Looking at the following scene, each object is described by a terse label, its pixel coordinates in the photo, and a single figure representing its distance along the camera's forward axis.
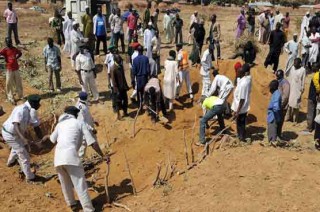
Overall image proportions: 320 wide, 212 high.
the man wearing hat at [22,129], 7.36
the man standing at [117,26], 14.21
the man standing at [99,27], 13.67
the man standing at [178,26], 16.36
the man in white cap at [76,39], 12.13
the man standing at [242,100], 8.52
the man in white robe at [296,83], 9.67
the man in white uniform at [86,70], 10.60
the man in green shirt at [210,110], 8.73
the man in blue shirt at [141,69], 9.89
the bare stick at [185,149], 8.09
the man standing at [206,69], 10.85
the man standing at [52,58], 11.30
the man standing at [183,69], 10.80
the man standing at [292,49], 12.34
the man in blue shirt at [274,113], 8.52
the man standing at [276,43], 12.55
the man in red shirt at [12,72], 10.55
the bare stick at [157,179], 7.24
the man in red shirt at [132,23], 15.00
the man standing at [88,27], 13.41
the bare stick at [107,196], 6.99
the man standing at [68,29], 13.64
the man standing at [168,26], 17.39
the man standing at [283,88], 9.21
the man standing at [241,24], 16.05
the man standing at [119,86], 10.02
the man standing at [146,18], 16.23
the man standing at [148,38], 12.76
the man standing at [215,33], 13.91
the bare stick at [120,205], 6.83
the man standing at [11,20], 15.16
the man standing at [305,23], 14.51
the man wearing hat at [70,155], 6.48
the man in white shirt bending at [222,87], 8.76
